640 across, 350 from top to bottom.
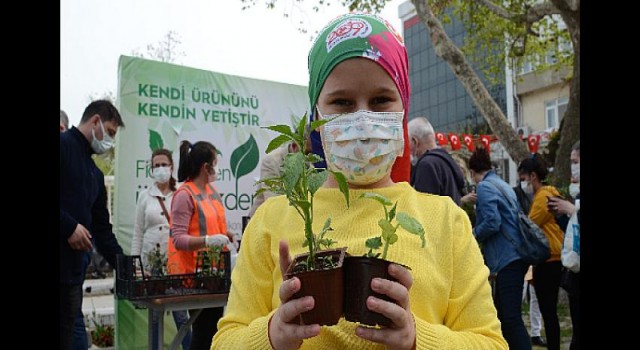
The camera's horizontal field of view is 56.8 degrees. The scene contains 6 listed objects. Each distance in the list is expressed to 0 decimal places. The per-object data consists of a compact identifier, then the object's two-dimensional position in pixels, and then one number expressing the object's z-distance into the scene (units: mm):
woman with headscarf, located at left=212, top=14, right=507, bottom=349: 1333
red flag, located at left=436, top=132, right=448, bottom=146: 16828
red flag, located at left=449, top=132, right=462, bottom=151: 17875
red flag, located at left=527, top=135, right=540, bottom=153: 20828
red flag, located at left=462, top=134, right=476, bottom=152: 18953
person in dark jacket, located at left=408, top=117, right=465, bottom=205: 4541
